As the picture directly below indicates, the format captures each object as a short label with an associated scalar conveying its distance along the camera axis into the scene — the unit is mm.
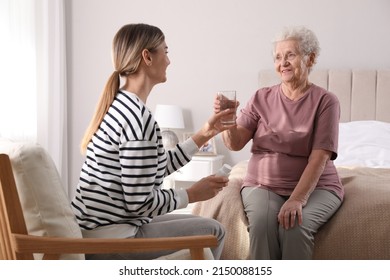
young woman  1896
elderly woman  2271
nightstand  4797
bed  2262
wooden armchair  1629
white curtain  4359
